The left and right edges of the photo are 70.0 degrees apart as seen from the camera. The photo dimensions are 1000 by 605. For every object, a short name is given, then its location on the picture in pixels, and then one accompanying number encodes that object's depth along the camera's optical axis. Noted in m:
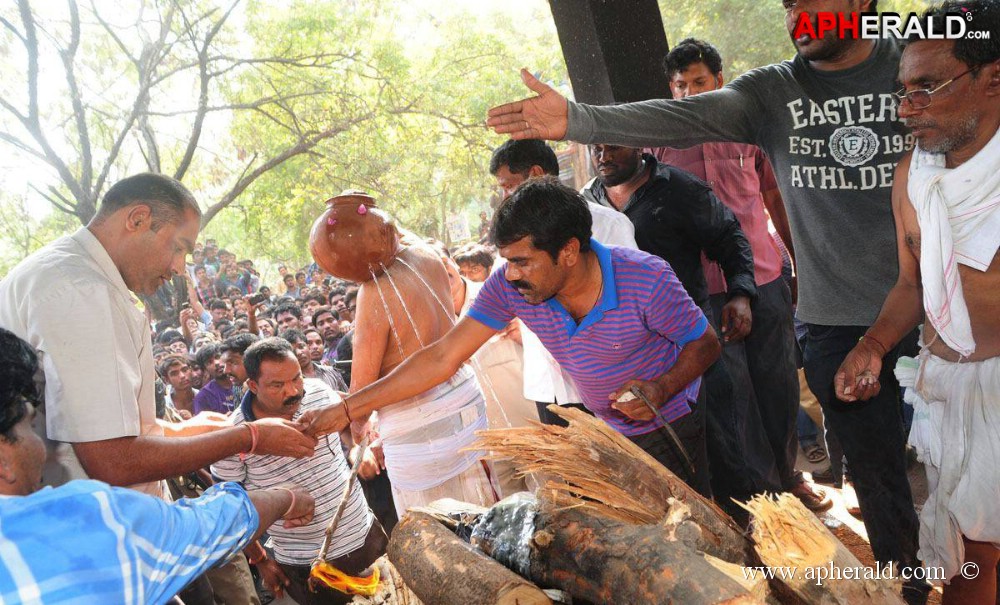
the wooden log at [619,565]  1.36
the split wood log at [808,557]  1.37
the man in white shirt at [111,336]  2.38
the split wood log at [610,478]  1.72
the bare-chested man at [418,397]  3.41
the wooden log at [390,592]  1.97
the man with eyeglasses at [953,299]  2.26
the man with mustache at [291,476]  3.78
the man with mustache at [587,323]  2.61
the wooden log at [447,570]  1.58
